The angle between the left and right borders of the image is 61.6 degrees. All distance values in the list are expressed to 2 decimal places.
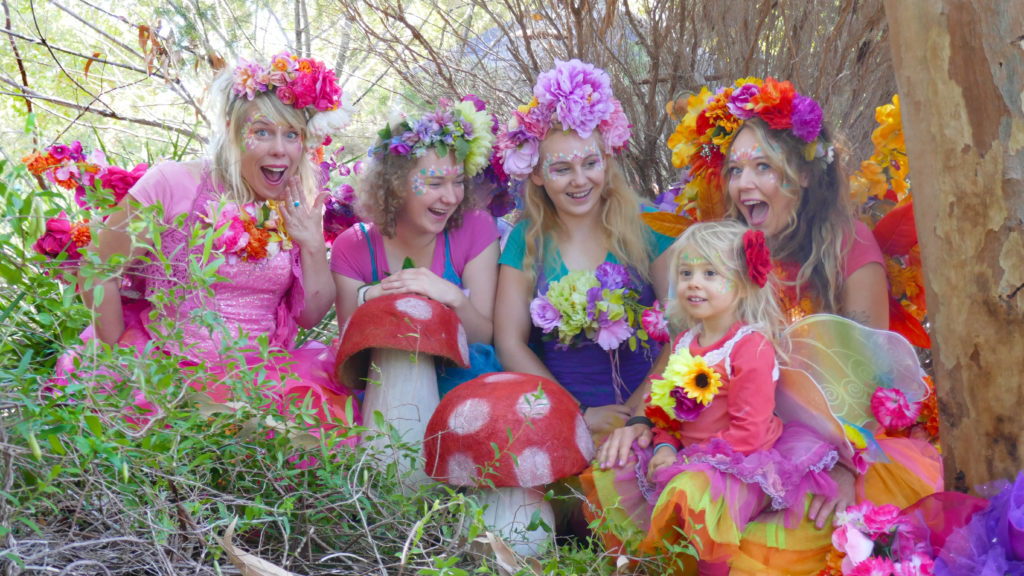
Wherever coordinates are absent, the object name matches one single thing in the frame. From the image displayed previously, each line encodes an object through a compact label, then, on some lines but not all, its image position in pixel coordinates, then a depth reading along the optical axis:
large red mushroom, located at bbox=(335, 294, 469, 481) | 2.98
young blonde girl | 2.44
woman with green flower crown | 3.41
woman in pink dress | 3.26
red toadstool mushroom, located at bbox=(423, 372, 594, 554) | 2.65
